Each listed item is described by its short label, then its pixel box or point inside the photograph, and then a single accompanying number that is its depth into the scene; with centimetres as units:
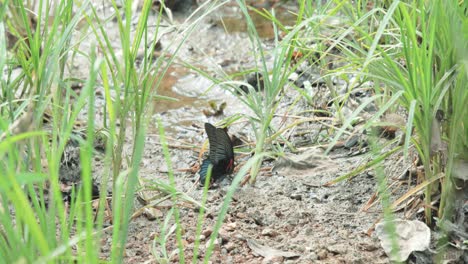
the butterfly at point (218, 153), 577
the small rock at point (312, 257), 441
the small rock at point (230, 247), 471
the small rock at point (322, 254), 444
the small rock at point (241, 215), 520
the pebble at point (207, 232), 487
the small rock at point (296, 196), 543
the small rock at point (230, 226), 495
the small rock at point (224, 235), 479
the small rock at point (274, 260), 441
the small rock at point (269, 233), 485
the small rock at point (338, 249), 450
